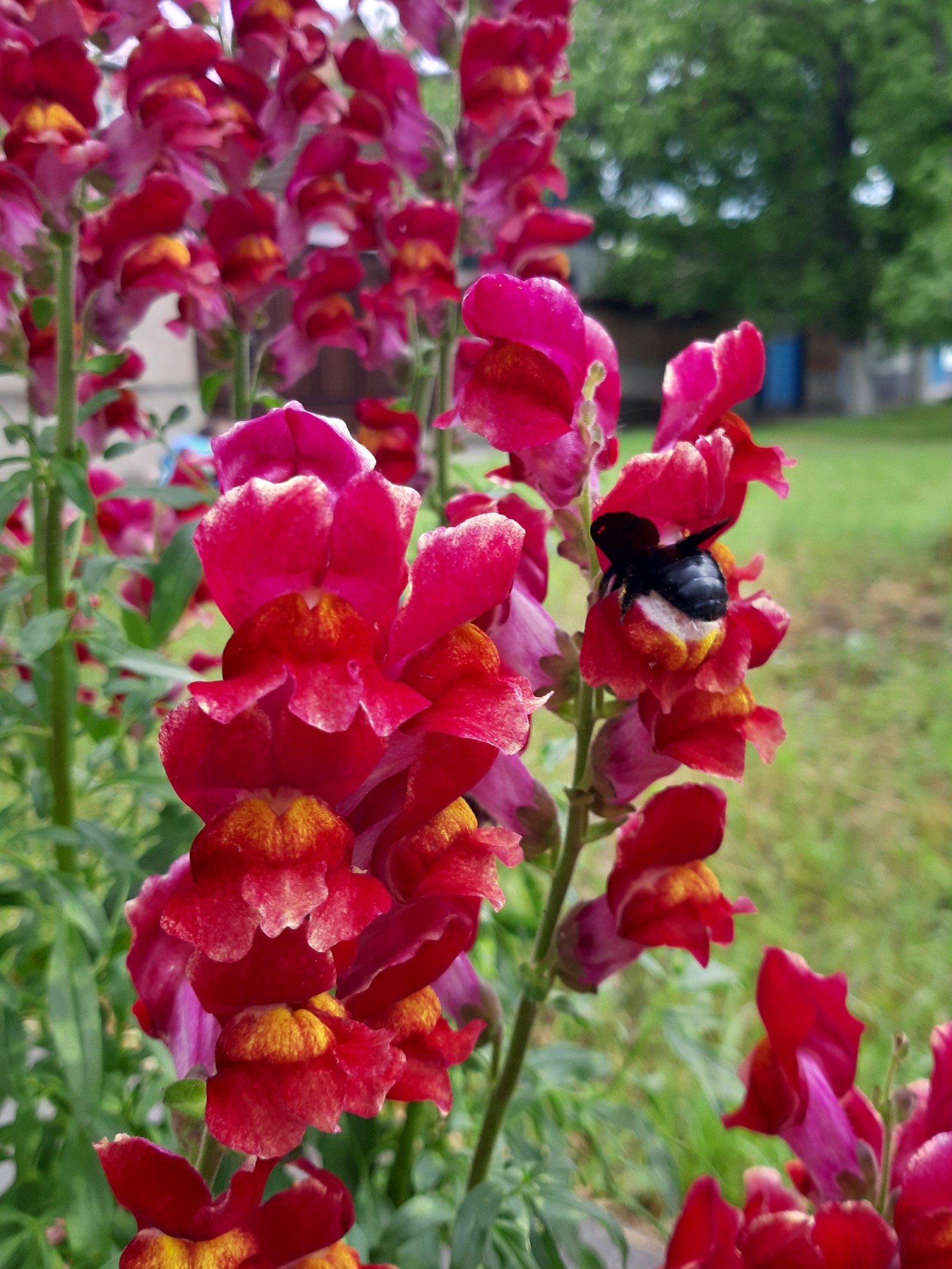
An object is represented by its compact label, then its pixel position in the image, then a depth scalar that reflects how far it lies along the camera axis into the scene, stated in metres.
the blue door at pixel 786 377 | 16.91
